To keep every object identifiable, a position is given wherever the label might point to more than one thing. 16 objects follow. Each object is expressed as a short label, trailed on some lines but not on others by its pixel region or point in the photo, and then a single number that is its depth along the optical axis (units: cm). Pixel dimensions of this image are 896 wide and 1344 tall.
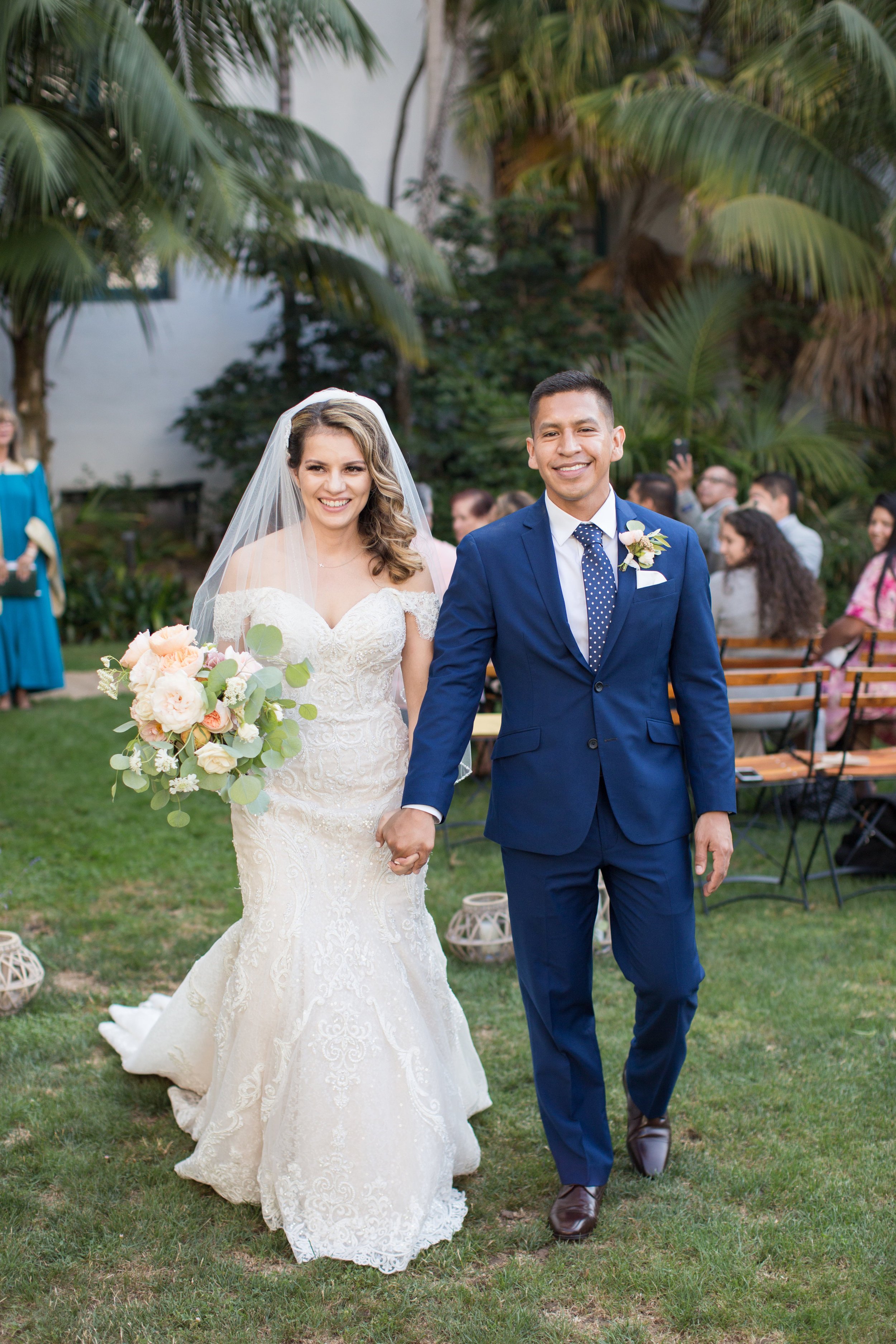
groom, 302
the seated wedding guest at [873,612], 686
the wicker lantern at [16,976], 450
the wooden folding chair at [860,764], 562
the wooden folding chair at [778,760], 546
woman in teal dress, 940
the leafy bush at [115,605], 1362
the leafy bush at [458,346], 1372
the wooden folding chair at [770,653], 654
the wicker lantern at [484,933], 492
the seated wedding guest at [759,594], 659
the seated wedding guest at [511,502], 739
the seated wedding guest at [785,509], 751
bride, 318
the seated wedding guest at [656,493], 750
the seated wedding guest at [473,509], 780
